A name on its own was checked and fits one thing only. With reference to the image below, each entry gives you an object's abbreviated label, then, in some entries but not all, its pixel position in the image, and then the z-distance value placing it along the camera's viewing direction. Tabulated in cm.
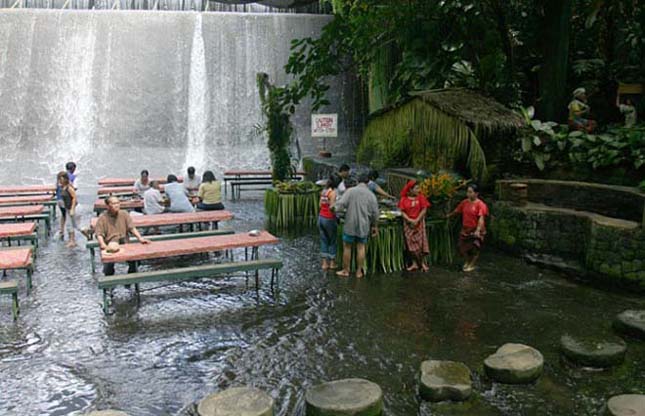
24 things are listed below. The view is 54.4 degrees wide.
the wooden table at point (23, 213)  1102
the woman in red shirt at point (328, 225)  896
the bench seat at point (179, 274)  701
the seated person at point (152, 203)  1112
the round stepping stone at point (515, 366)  540
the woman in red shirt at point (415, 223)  891
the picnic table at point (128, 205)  1198
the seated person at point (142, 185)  1277
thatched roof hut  1070
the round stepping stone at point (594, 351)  577
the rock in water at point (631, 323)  652
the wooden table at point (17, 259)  708
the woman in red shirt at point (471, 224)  909
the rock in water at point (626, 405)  459
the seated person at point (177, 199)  1116
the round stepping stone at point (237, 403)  452
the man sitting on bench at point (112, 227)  808
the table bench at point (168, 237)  898
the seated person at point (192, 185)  1348
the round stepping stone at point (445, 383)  507
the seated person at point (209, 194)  1164
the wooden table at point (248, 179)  1742
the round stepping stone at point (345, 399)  467
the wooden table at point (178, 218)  995
